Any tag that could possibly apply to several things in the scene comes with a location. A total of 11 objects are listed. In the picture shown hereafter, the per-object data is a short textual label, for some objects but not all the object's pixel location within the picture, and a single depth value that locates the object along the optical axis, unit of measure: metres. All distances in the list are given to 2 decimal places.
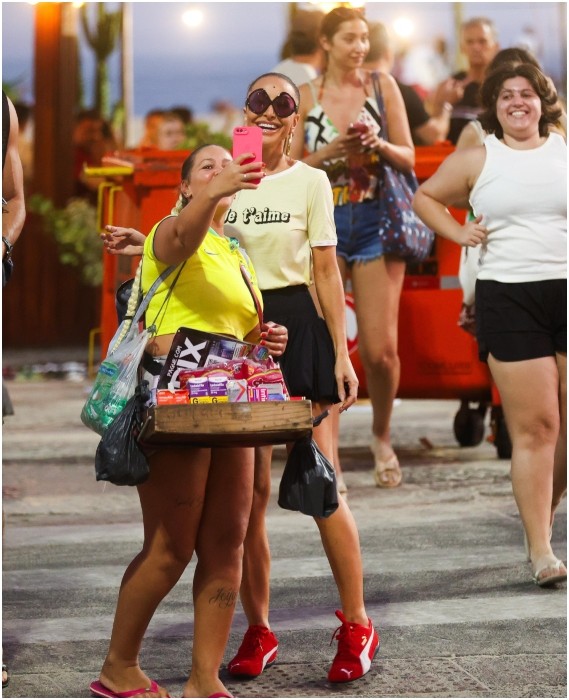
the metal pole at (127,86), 42.31
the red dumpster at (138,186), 18.58
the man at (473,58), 19.45
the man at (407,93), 18.20
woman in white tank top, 11.35
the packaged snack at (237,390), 7.76
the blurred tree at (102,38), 42.09
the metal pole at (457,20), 39.81
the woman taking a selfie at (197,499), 7.99
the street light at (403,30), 39.59
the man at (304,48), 18.16
